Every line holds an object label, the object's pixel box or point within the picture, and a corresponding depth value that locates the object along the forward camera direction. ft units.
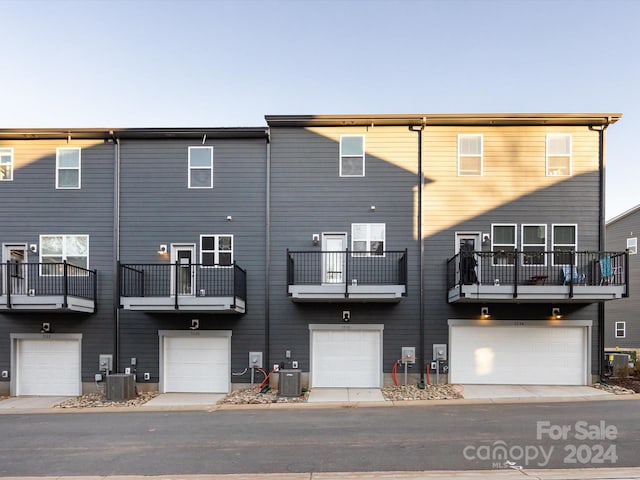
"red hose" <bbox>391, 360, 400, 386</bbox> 40.06
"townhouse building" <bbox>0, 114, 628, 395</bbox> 40.55
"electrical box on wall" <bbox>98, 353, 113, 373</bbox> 40.60
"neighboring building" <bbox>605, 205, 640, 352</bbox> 73.51
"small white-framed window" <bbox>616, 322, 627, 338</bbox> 75.56
